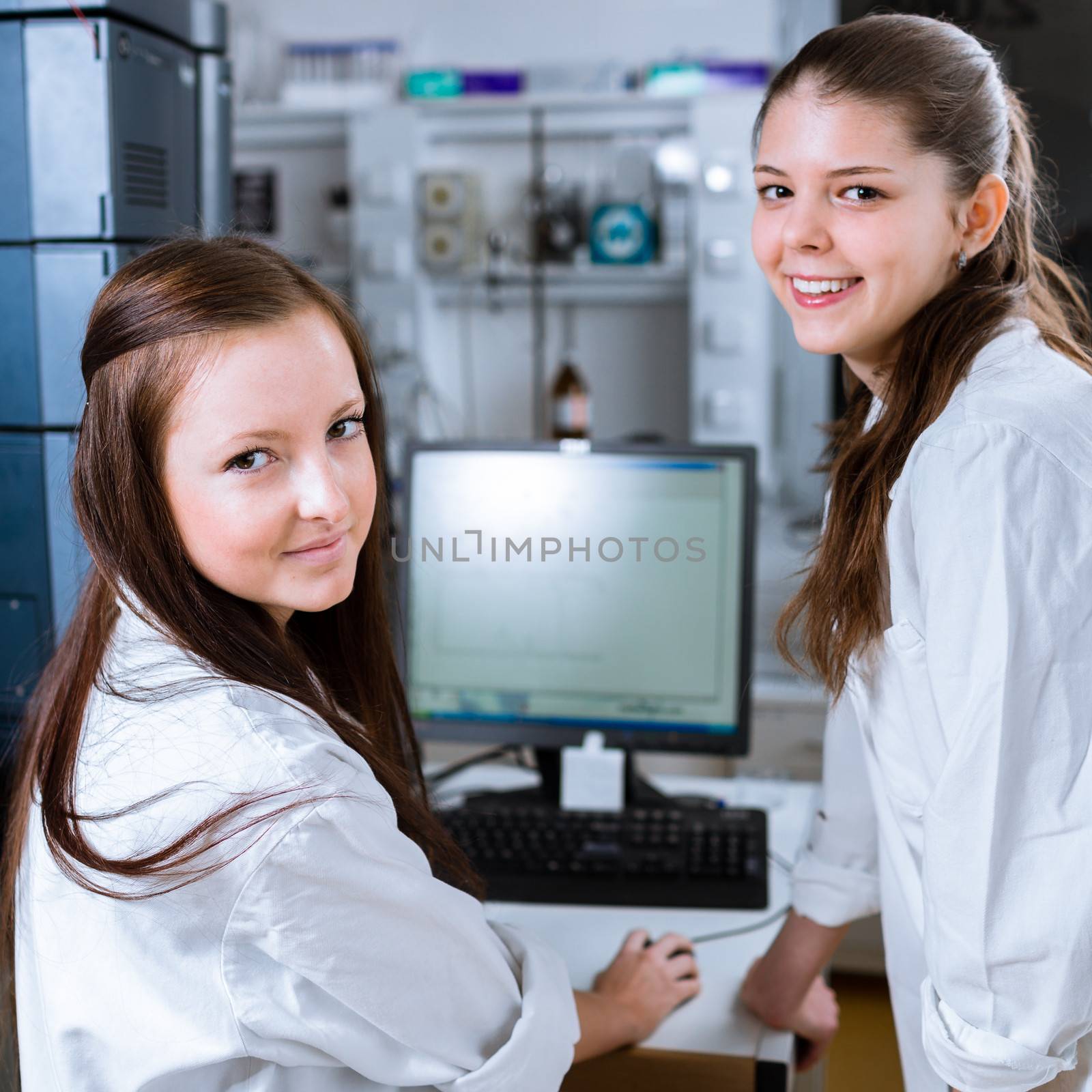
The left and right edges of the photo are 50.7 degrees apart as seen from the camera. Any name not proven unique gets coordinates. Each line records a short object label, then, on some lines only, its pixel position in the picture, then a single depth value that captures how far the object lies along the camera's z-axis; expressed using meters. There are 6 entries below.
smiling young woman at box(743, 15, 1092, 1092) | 0.72
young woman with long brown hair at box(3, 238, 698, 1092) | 0.68
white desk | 0.97
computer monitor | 1.33
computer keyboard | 1.20
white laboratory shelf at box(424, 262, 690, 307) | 3.06
